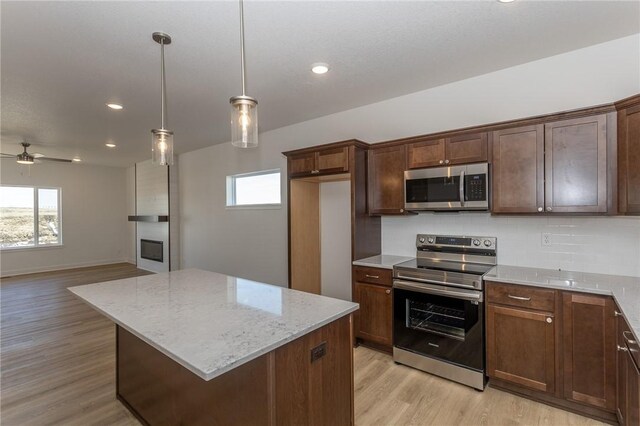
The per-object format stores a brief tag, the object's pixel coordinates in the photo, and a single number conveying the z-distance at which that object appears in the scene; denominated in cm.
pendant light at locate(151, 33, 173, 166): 222
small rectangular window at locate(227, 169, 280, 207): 492
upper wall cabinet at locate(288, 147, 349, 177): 333
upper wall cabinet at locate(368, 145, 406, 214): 318
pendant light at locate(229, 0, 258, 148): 164
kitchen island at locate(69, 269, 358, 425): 133
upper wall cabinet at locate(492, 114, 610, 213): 222
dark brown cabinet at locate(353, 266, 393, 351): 302
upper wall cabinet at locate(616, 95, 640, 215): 201
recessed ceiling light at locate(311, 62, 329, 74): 272
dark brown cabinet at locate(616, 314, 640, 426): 149
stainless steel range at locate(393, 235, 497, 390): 249
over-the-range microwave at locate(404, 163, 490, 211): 267
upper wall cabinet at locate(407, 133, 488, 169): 269
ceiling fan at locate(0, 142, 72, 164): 529
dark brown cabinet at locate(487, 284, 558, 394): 222
